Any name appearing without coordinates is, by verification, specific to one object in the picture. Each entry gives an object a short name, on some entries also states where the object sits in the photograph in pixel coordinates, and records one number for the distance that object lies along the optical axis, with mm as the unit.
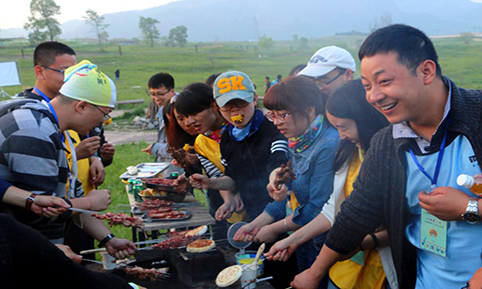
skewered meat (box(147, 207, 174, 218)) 3670
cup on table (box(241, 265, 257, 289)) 2443
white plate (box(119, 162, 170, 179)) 4665
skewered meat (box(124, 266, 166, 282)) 2901
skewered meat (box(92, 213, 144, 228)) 3116
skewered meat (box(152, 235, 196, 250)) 3084
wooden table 3400
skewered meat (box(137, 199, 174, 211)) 3891
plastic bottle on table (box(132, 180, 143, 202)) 4316
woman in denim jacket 2680
